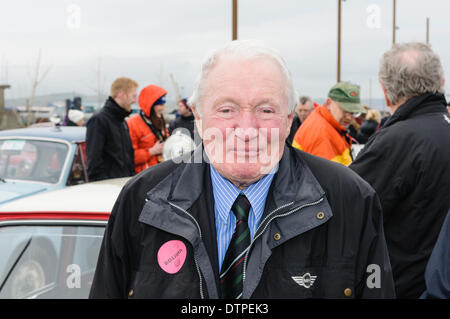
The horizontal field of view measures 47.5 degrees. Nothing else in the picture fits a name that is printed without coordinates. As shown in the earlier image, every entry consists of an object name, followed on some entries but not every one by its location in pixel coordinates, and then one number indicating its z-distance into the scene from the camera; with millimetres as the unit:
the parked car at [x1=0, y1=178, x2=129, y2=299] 2594
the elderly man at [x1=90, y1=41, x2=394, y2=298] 1634
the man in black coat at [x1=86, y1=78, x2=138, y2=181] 5773
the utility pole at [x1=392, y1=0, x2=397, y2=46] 30625
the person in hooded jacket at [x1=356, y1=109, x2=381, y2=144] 10797
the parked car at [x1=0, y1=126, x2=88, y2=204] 5867
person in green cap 4473
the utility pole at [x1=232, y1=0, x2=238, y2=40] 11359
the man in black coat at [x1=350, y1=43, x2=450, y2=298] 2639
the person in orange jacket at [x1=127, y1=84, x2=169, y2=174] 6301
